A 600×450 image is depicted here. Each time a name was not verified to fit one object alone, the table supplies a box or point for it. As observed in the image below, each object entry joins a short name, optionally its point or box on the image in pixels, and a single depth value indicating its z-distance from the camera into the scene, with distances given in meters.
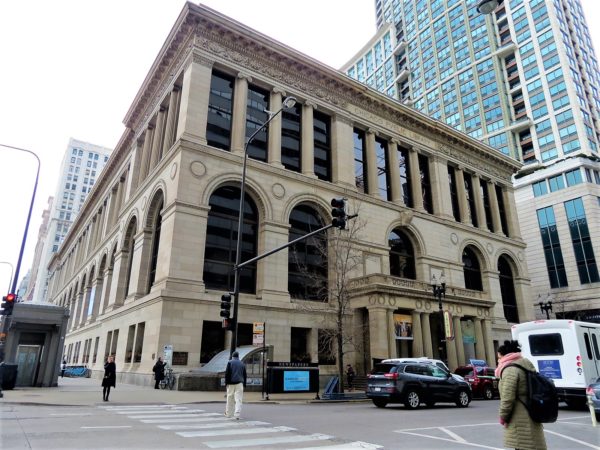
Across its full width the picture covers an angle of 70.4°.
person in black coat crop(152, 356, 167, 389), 22.89
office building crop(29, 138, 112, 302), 123.44
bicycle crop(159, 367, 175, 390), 22.73
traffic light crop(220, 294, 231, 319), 17.70
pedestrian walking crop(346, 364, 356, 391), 26.95
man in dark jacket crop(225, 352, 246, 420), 12.03
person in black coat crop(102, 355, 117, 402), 16.16
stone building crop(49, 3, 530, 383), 28.27
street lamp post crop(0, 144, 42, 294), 19.12
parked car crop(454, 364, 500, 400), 23.03
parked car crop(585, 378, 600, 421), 12.19
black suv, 16.28
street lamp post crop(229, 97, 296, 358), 17.25
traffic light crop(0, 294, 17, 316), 17.42
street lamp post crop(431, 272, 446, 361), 27.59
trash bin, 19.31
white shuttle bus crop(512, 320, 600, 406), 15.89
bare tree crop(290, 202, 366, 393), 27.55
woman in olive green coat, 4.61
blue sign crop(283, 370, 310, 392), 20.58
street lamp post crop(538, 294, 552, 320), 42.70
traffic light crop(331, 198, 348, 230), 13.77
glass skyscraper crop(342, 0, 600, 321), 58.06
